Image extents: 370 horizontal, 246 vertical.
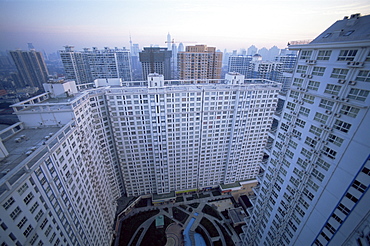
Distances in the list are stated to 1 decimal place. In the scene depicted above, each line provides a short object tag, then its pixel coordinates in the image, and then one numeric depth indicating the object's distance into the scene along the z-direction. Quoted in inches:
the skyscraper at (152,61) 5433.1
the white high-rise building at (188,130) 1760.6
